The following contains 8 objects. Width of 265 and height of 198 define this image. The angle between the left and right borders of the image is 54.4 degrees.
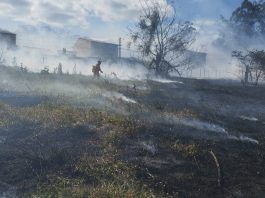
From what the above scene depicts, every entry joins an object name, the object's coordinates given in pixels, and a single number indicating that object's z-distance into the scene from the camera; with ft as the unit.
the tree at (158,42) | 75.49
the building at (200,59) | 134.28
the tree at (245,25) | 107.21
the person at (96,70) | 55.40
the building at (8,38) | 92.48
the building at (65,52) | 105.46
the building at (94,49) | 113.90
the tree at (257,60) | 64.39
